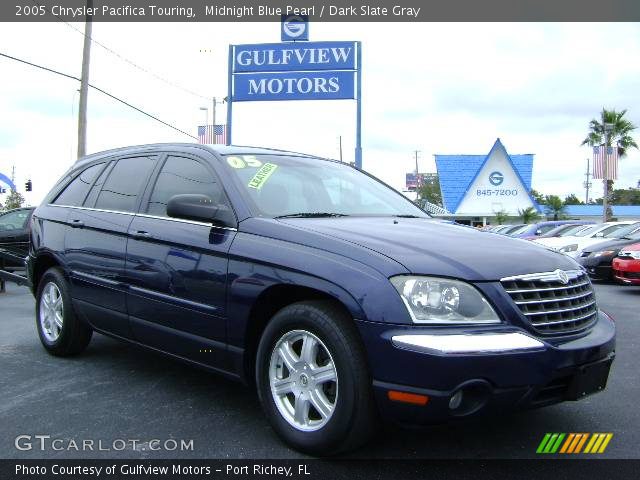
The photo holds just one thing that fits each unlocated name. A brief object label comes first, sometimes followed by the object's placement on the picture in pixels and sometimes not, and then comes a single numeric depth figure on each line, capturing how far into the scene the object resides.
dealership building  47.12
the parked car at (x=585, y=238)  12.72
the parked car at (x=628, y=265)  9.93
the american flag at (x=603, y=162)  28.38
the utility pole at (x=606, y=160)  28.33
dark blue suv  2.68
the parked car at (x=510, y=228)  22.69
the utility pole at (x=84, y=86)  17.86
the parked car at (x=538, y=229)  19.85
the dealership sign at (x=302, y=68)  15.56
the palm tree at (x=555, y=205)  49.75
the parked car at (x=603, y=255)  11.85
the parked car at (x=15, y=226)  11.87
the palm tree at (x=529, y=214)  43.28
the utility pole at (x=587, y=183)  85.12
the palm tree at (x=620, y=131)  37.31
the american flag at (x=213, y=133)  22.61
